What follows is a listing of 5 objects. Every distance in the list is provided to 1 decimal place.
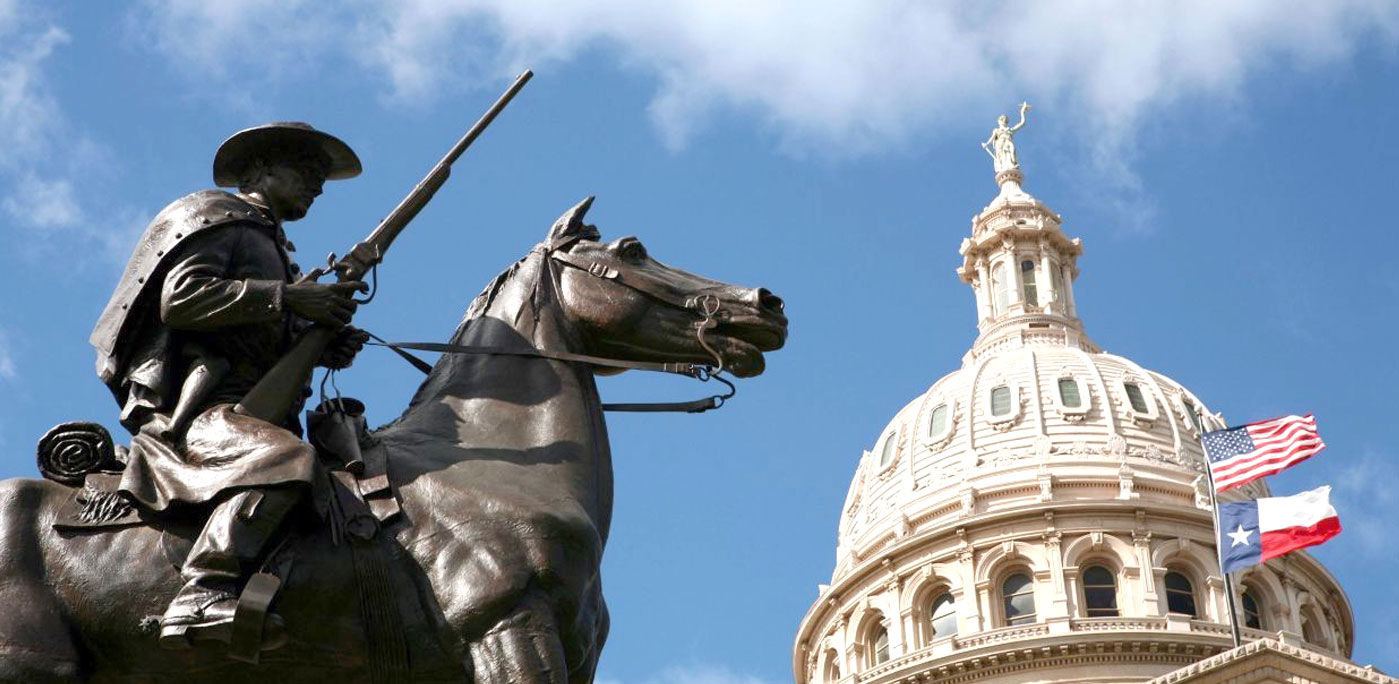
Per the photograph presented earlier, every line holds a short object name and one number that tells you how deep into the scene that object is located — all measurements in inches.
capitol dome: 3171.8
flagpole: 2394.1
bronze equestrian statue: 370.6
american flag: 2377.0
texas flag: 2465.6
